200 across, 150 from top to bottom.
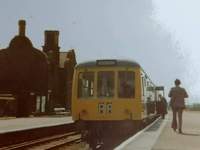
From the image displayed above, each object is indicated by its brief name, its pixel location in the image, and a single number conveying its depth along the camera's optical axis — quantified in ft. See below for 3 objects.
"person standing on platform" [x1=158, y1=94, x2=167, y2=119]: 114.62
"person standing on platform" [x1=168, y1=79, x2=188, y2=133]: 51.24
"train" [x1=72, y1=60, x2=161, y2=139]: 54.13
